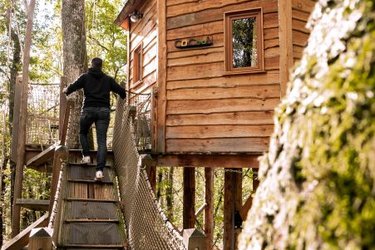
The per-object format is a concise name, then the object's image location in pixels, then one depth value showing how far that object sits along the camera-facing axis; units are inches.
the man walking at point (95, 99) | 275.6
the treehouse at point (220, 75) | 315.3
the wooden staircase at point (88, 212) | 212.5
